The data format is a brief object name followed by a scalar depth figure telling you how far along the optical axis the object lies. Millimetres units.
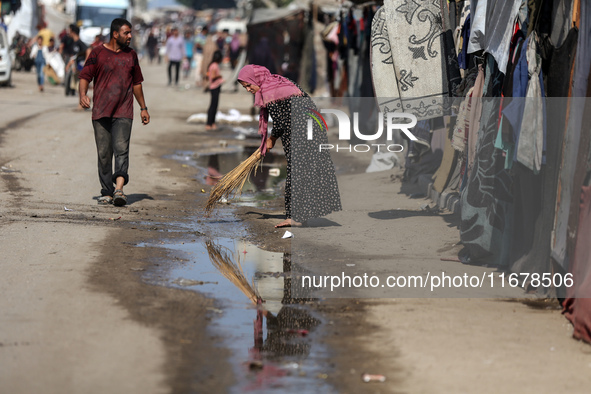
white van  108437
